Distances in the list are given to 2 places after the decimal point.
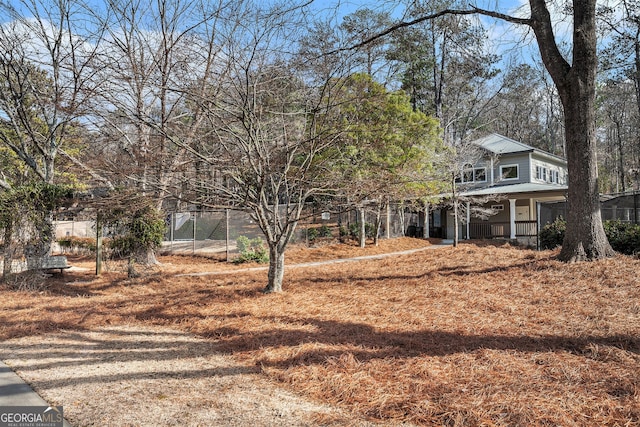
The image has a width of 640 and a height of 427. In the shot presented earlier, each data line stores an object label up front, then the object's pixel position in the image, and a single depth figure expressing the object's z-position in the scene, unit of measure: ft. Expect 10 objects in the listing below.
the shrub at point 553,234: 38.70
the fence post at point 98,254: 36.81
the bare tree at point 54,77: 34.55
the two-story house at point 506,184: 72.84
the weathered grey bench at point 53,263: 32.86
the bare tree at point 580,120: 25.43
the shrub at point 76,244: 65.00
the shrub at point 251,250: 50.70
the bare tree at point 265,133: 23.12
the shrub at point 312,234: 61.31
